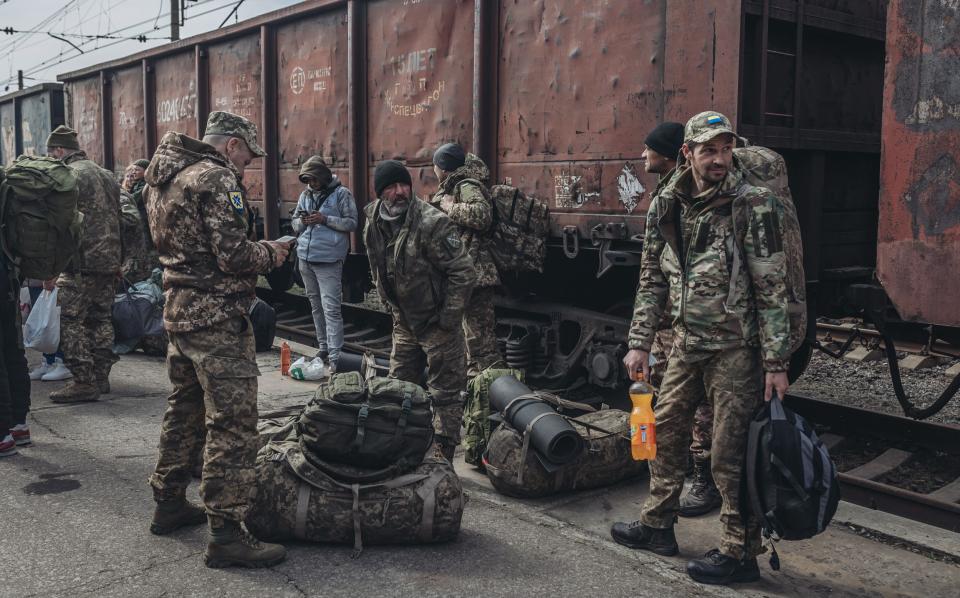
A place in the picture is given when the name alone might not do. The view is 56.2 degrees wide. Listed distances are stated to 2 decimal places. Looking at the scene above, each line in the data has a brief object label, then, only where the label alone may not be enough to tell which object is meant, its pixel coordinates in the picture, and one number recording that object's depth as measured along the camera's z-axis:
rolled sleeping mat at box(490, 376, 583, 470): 4.38
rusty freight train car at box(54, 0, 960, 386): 5.16
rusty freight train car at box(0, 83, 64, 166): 15.66
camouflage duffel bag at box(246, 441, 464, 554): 3.72
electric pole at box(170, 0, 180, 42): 24.27
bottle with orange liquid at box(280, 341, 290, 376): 7.49
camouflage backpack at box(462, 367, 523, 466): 4.96
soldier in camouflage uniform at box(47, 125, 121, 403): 6.41
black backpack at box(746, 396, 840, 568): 3.28
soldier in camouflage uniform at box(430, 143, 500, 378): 5.86
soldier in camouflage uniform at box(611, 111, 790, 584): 3.36
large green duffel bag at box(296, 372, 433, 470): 3.80
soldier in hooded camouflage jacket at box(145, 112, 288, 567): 3.55
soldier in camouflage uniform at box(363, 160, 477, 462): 4.68
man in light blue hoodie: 7.45
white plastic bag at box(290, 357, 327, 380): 7.27
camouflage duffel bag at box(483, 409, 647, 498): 4.45
